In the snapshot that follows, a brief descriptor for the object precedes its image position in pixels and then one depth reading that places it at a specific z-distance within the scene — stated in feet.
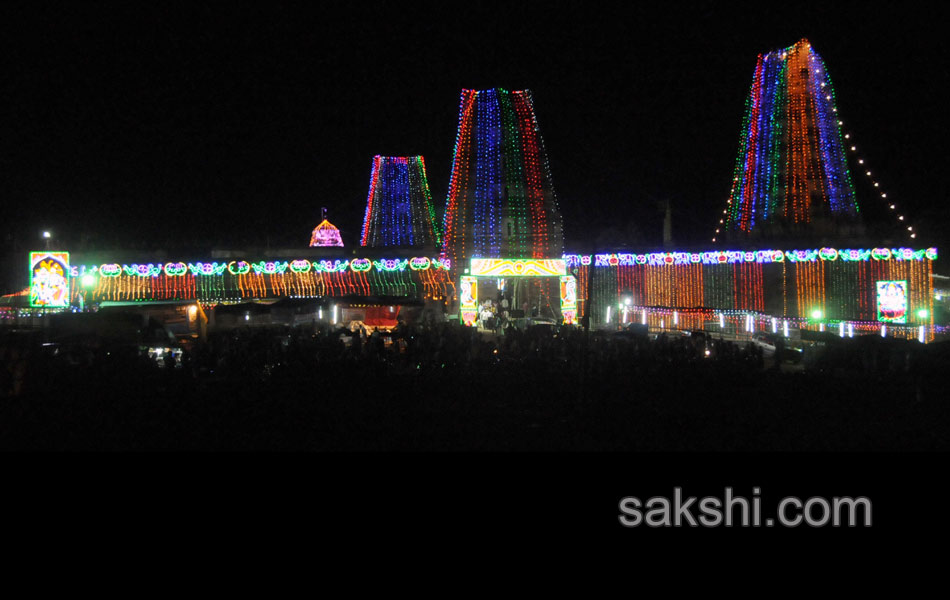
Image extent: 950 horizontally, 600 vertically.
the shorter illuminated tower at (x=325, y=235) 149.69
